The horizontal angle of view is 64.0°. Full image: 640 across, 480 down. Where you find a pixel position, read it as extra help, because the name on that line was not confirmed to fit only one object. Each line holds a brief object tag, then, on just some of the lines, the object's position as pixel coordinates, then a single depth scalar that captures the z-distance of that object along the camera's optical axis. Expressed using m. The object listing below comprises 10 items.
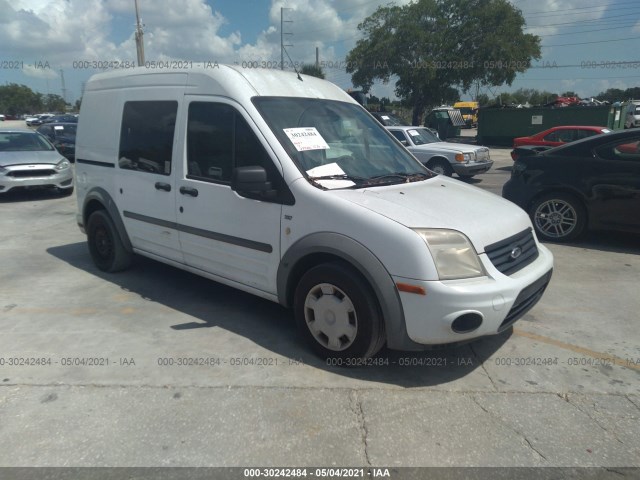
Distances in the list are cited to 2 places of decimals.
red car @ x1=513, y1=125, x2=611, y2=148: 16.16
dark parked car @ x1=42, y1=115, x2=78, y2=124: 35.39
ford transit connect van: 3.21
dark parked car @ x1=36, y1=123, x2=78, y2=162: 16.86
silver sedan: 10.63
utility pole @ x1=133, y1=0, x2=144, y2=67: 25.63
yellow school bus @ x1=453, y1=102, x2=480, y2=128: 47.51
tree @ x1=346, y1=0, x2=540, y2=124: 31.61
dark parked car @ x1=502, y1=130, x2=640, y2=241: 6.32
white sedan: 13.46
